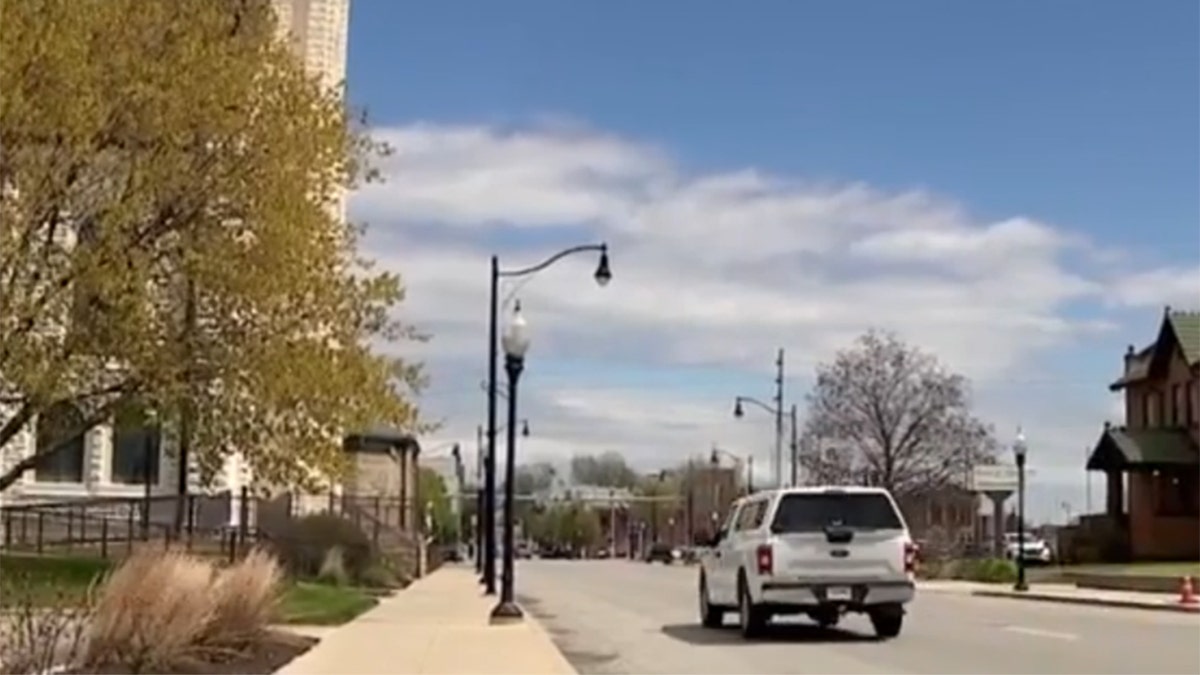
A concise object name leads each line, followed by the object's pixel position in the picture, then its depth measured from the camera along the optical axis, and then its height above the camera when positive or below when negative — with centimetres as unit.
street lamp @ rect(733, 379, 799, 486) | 7756 +441
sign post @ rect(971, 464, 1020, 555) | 6650 +206
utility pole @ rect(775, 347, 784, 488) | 7762 +462
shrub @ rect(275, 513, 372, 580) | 4169 -33
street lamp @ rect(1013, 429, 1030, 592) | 4750 +82
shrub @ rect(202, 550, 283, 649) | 1686 -70
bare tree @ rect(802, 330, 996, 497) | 7600 +445
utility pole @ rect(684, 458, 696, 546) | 12812 +187
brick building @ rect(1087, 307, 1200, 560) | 6612 +294
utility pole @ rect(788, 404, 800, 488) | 7794 +331
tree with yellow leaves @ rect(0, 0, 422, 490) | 1755 +295
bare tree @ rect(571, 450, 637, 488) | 17625 +592
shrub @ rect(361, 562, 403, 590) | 4244 -110
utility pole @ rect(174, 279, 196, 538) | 2011 +165
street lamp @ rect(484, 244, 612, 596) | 3522 +262
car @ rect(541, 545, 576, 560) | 14262 -154
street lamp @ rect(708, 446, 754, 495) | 9822 +408
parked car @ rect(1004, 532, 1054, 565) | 7369 -38
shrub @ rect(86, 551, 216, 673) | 1507 -74
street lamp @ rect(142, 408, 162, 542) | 4266 +154
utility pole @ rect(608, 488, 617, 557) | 15475 +31
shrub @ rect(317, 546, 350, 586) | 4056 -90
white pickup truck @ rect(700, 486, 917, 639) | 2300 -25
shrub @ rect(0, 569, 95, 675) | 1318 -78
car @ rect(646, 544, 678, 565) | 10672 -113
